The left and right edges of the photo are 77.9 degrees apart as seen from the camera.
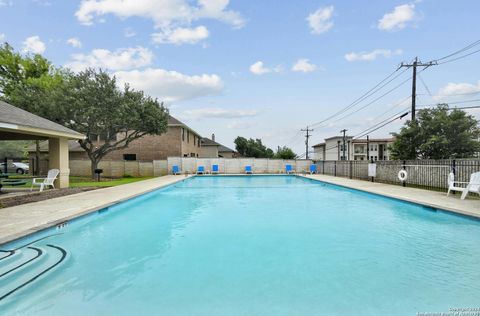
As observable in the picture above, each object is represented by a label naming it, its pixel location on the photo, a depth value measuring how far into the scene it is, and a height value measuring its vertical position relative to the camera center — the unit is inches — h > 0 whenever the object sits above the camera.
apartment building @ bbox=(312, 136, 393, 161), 2306.8 +95.5
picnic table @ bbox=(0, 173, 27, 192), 450.1 -33.9
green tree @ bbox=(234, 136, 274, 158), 2439.7 +107.1
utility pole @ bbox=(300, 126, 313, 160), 1984.5 +175.6
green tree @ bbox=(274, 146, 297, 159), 1999.3 +41.3
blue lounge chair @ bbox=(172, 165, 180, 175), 989.5 -33.4
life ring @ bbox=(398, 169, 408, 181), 546.0 -27.8
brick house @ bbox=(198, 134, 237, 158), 1678.2 +68.2
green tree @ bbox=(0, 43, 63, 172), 981.2 +302.0
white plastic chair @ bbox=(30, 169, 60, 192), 495.9 -30.4
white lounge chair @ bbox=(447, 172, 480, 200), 348.8 -31.0
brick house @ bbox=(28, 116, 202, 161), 1086.4 +44.5
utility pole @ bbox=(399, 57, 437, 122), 694.5 +216.4
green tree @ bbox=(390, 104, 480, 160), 668.7 +58.6
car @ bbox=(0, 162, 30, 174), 1315.2 -35.8
